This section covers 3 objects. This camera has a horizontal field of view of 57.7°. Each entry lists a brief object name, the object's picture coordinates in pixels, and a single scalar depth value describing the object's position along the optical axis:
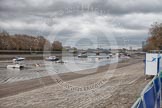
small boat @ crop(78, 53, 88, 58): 66.08
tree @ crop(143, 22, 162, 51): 34.15
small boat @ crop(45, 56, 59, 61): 49.73
